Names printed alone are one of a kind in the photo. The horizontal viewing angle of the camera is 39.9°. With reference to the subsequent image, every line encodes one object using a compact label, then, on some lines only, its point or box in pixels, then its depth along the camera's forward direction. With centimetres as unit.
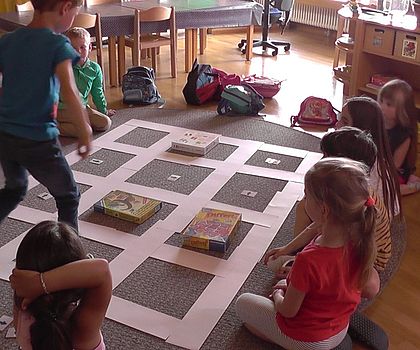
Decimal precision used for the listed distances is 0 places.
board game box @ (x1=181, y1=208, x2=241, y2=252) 222
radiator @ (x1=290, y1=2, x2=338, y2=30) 618
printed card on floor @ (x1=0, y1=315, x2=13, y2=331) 179
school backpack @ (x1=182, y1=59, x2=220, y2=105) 391
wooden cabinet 323
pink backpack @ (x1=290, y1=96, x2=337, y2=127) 362
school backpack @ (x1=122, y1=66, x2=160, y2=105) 389
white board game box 308
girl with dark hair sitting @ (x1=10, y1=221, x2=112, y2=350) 120
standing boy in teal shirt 174
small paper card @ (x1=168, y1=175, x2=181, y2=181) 281
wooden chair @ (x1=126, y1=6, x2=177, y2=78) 427
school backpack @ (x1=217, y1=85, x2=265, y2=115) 373
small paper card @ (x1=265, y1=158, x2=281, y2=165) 304
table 422
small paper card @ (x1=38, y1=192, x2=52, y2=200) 261
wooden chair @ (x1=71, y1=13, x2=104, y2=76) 388
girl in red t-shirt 138
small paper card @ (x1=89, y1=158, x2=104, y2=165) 298
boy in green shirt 323
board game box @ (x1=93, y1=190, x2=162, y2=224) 242
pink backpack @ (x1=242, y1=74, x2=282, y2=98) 409
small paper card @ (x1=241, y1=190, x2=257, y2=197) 268
